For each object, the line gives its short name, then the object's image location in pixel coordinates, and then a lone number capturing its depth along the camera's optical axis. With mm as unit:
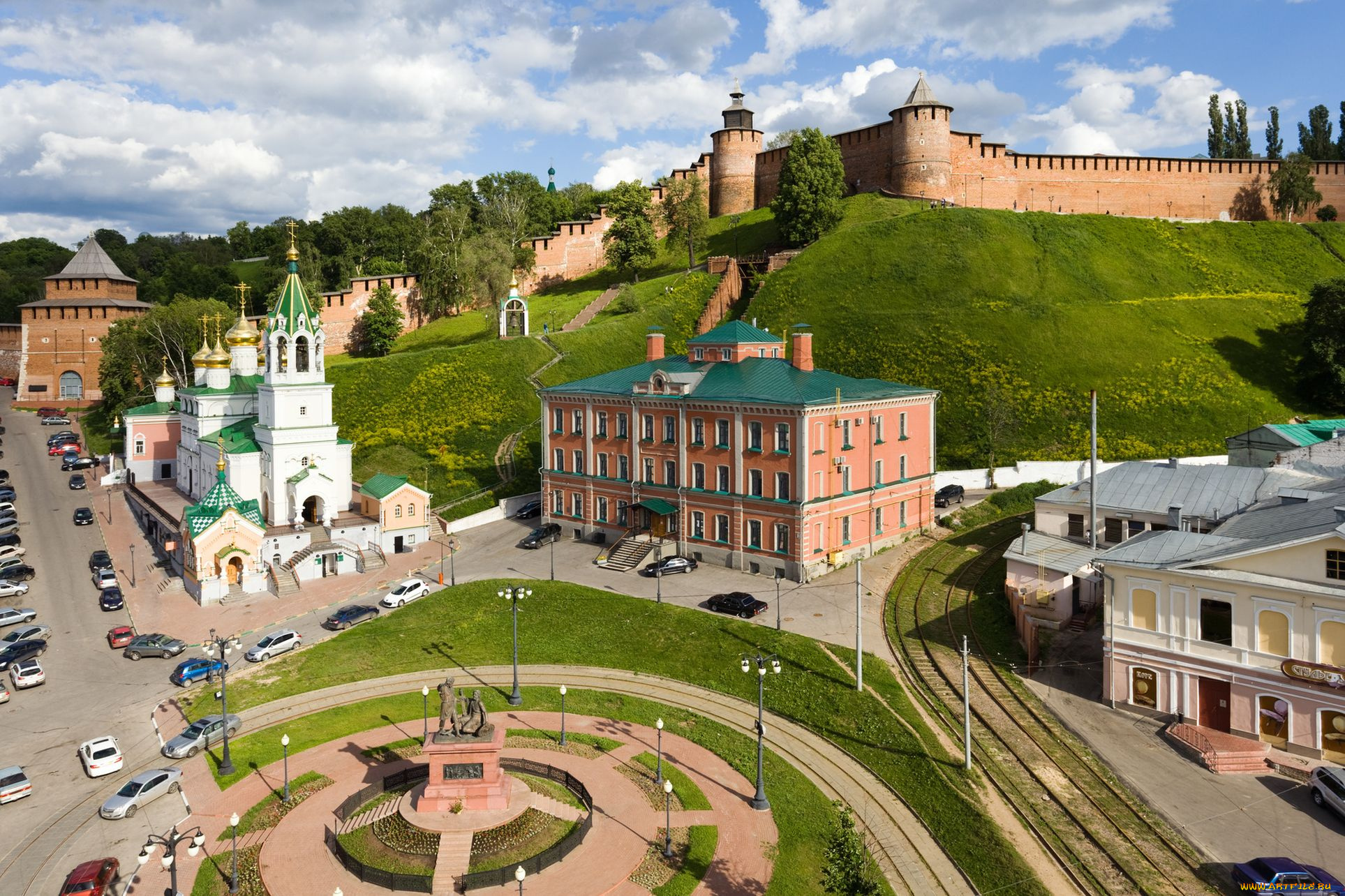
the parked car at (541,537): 54500
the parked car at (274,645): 38906
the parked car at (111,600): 45938
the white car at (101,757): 29562
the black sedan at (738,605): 41406
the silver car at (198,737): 30750
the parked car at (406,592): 45469
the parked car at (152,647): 39762
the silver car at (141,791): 26812
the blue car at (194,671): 36781
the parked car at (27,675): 36750
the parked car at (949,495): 58938
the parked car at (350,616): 42750
